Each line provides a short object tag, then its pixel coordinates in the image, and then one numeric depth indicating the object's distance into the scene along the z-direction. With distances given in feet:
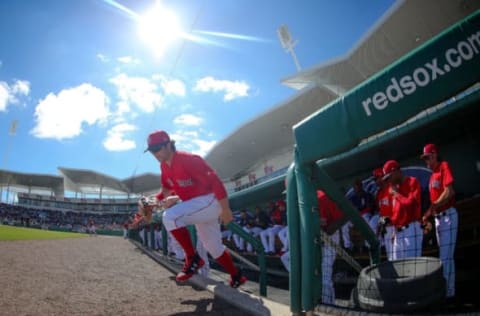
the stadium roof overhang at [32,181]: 186.83
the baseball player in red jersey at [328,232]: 10.07
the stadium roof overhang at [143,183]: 191.37
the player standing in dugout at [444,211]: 10.04
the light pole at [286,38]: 105.50
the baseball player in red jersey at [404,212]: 11.44
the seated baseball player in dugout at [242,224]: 24.36
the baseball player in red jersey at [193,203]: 9.40
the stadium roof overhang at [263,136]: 77.51
